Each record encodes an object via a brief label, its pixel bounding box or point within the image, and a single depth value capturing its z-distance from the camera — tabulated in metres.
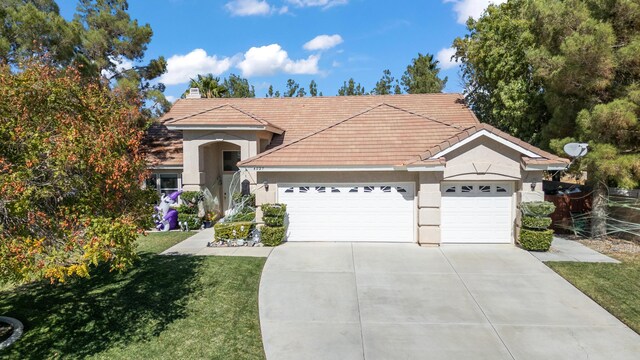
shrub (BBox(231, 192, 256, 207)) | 13.85
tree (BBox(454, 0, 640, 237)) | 11.09
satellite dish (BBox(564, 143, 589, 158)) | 11.45
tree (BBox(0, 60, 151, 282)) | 4.65
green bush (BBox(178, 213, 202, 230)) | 14.69
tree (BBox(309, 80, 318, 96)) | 53.34
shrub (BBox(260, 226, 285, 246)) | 11.88
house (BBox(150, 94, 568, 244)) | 11.52
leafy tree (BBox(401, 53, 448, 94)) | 38.31
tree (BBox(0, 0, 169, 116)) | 13.95
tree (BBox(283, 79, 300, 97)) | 54.72
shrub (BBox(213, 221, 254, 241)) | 12.10
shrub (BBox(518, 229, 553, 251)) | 11.04
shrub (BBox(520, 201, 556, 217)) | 10.98
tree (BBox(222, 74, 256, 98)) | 52.72
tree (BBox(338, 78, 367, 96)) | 51.16
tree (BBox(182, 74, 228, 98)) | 25.47
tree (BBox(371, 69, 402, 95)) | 49.74
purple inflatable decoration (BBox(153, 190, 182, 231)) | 14.88
